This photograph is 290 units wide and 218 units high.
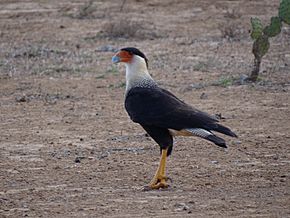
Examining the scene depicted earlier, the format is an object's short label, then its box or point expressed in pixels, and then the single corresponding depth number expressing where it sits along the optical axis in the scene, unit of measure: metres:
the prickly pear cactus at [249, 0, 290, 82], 25.77
